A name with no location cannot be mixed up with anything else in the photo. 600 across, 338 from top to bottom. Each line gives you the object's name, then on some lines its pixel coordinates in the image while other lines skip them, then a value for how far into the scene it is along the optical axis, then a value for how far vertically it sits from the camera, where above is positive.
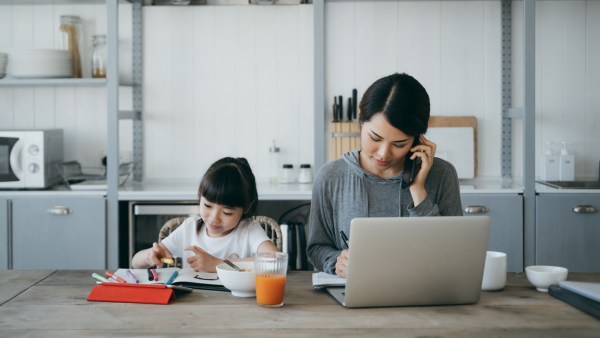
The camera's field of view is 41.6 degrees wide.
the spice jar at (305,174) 4.07 -0.12
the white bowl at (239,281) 1.99 -0.33
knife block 4.04 +0.07
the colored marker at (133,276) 2.15 -0.34
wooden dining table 1.73 -0.39
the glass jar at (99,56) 4.05 +0.49
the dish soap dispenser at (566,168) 4.01 -0.09
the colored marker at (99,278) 2.15 -0.35
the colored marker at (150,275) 2.18 -0.35
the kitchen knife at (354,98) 4.08 +0.27
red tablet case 1.98 -0.36
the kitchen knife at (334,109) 4.07 +0.21
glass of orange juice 1.92 -0.31
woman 2.30 -0.08
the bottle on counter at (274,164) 4.18 -0.07
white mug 2.10 -0.33
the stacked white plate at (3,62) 3.99 +0.45
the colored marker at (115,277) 2.12 -0.34
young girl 2.51 -0.25
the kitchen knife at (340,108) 4.09 +0.22
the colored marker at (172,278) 2.13 -0.35
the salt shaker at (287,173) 4.12 -0.12
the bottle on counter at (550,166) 4.05 -0.08
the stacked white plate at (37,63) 3.85 +0.43
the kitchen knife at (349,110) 4.06 +0.21
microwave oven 3.77 -0.04
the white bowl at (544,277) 2.11 -0.34
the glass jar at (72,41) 4.08 +0.57
